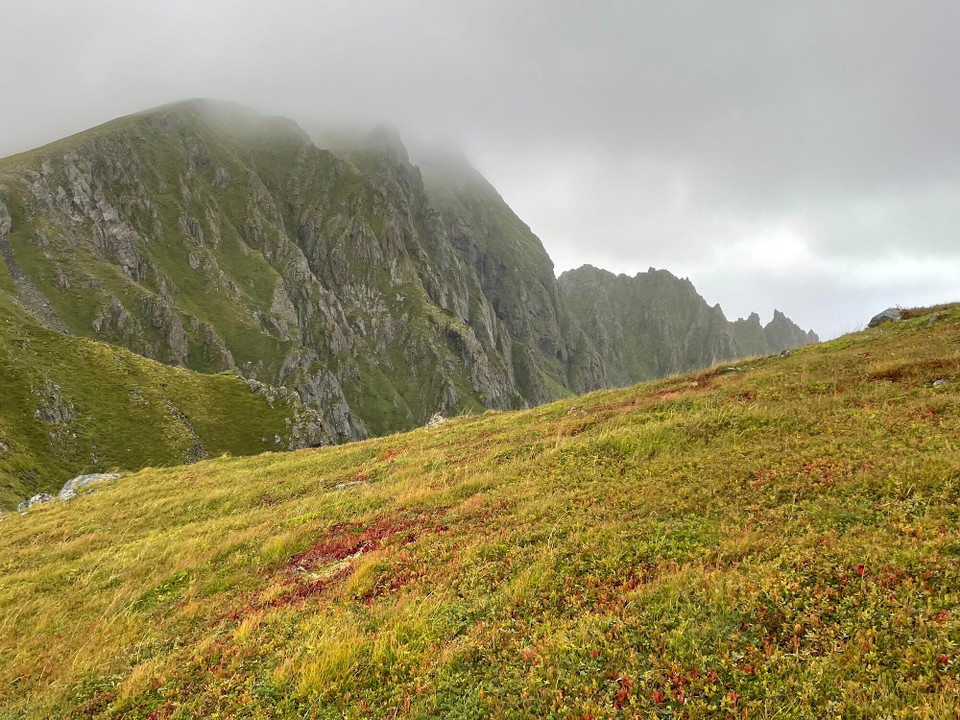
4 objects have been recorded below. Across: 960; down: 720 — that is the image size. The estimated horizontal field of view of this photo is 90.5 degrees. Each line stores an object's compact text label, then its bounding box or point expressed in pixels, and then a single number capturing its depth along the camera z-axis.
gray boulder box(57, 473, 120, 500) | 33.67
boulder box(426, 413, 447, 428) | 39.80
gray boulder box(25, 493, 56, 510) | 35.22
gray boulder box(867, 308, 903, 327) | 34.66
